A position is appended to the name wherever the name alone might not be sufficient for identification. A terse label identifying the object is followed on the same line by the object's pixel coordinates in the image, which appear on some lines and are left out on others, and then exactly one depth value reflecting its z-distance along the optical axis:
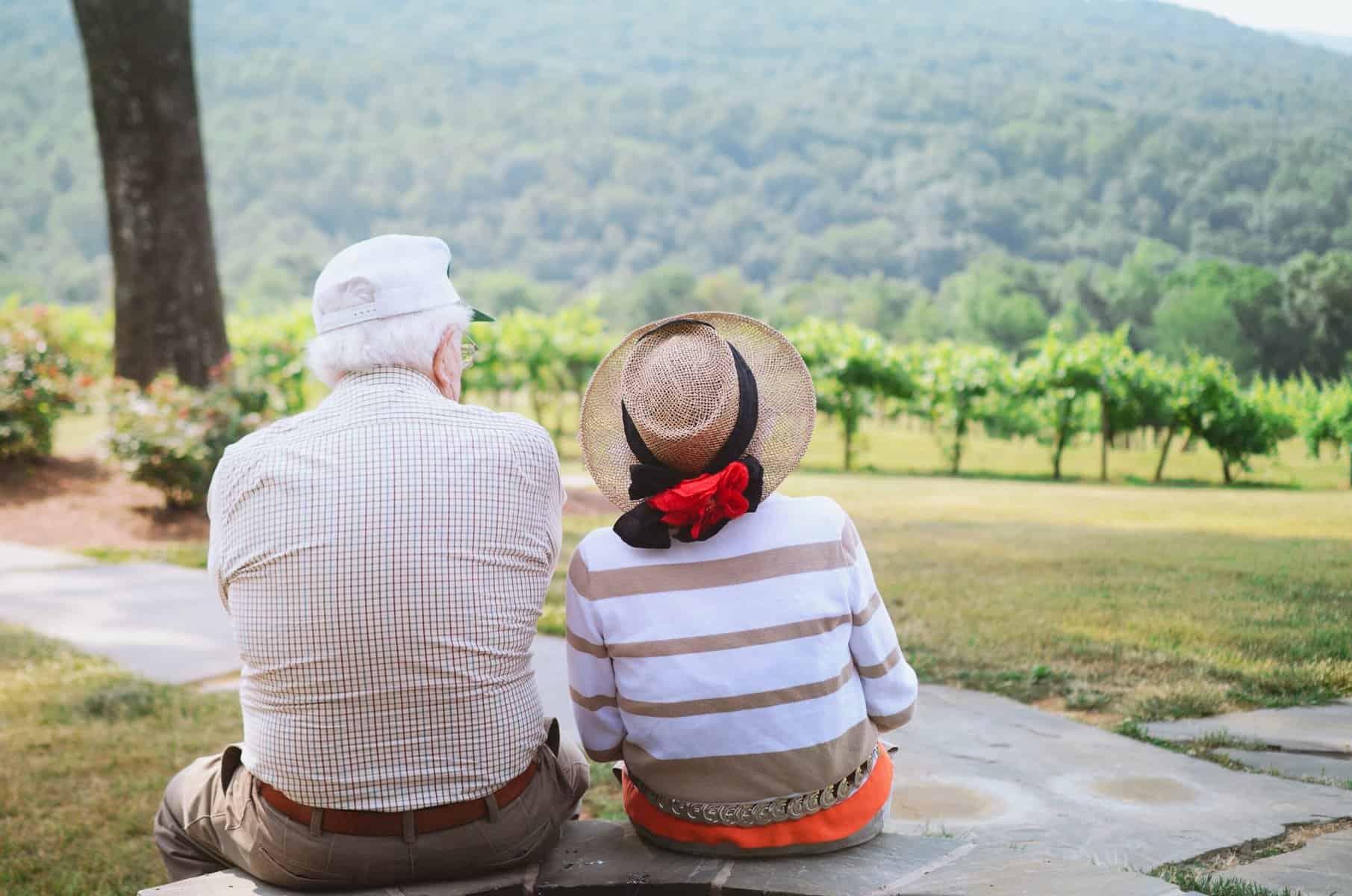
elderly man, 2.09
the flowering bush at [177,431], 8.92
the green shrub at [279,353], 10.59
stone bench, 2.11
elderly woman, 2.15
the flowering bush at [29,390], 10.29
